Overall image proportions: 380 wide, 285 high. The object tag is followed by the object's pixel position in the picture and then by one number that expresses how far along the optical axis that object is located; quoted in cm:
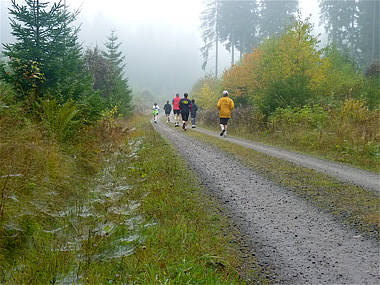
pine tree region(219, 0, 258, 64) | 4309
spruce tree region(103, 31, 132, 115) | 2292
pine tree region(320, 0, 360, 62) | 4097
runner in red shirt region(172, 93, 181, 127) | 2230
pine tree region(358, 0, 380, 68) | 3725
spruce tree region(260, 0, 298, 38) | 4128
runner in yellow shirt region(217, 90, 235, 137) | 1538
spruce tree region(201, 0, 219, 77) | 4725
